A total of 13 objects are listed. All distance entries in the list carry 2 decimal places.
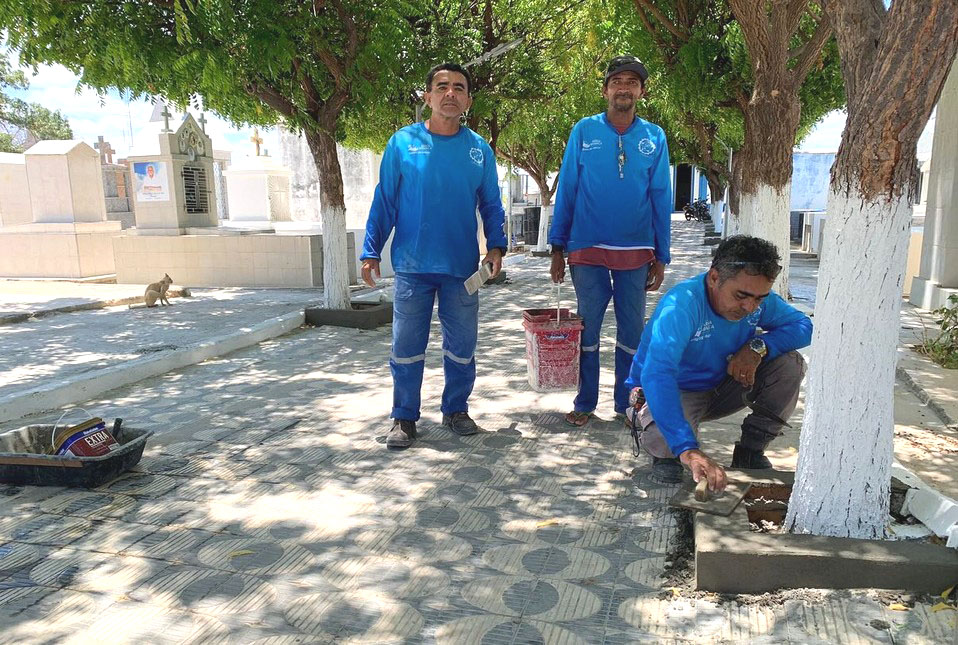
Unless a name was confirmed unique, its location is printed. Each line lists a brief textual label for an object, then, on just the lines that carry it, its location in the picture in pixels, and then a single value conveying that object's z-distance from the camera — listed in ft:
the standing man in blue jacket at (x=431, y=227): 13.37
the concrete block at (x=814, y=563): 7.93
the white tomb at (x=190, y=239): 40.57
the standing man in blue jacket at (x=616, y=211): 13.53
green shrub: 19.04
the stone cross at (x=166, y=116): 41.14
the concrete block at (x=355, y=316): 27.06
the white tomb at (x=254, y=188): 60.33
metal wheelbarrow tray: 11.50
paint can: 11.84
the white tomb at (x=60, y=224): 45.29
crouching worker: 9.30
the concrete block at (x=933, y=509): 8.60
